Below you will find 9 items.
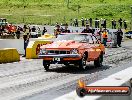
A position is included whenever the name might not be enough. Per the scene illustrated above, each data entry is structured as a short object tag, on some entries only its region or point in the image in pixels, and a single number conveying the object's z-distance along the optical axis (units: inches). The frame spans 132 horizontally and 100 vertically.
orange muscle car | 707.4
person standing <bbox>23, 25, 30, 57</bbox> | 1143.5
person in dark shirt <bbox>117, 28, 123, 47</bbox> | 1649.9
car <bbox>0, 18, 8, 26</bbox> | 2296.0
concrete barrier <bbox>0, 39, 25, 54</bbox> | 1197.7
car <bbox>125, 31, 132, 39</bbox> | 2280.0
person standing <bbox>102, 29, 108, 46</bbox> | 1550.9
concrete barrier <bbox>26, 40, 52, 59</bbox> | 1070.4
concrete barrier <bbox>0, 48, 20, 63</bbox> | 957.8
